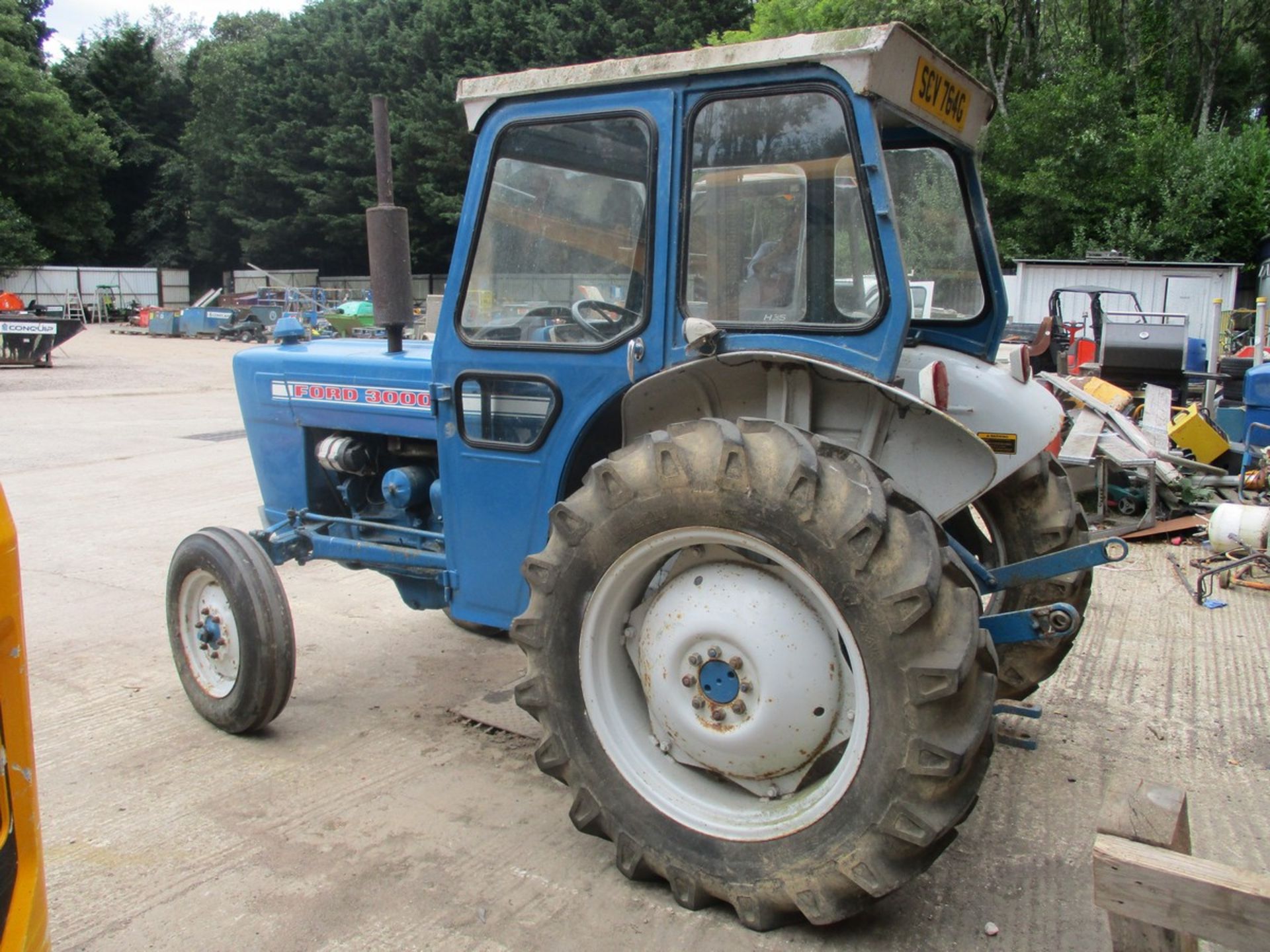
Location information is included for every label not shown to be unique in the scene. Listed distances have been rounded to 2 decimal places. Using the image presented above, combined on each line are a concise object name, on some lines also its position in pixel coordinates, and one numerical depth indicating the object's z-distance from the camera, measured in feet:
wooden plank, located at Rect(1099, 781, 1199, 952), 6.59
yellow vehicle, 5.66
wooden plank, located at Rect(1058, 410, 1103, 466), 25.31
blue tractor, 8.15
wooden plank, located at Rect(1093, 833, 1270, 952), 5.92
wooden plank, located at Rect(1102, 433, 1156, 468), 24.30
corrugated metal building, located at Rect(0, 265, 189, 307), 127.75
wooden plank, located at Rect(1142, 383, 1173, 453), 27.30
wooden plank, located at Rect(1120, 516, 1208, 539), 23.73
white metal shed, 60.08
